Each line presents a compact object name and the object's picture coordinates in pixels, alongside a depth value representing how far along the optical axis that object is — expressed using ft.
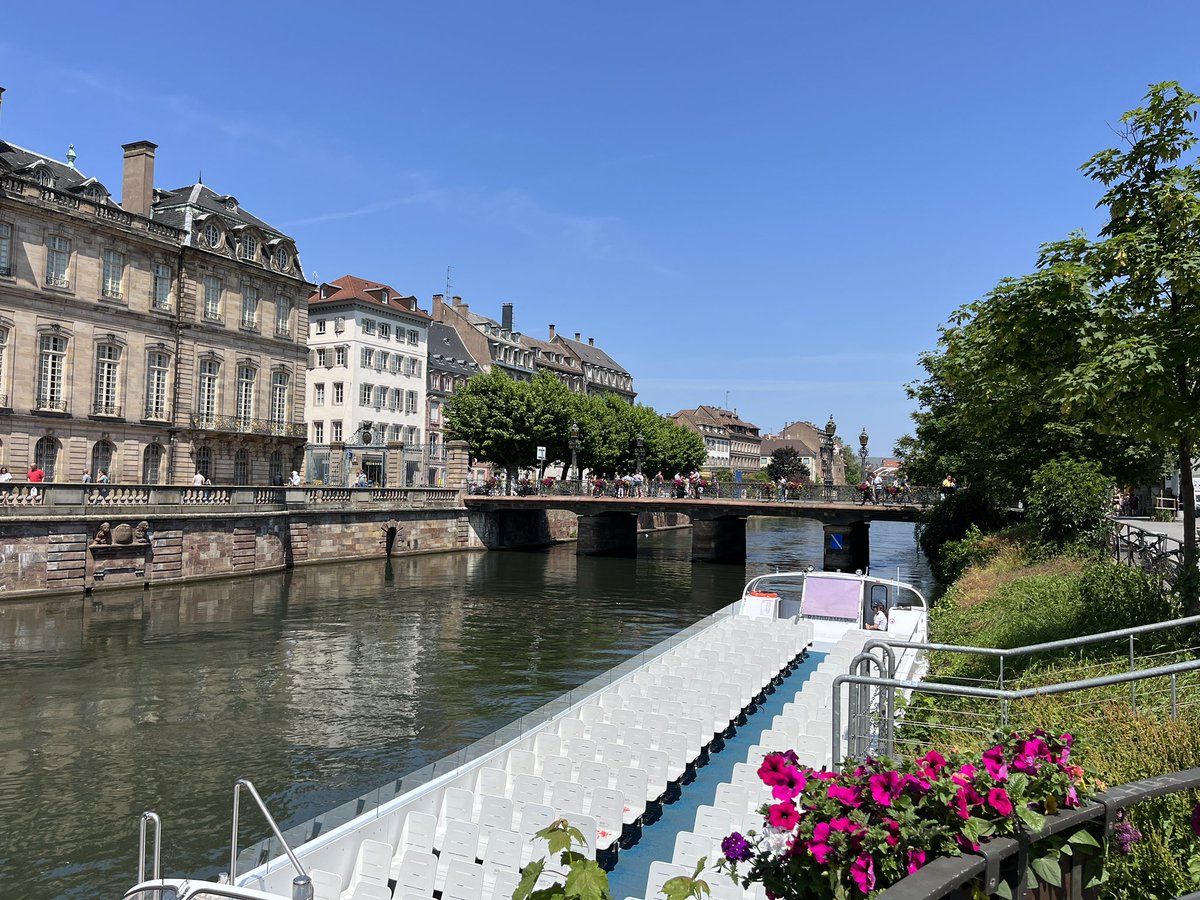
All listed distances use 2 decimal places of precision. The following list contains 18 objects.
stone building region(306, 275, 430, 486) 207.62
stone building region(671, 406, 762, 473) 474.08
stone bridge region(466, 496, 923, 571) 144.46
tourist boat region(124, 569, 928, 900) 22.86
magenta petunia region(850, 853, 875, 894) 10.94
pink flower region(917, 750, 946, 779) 12.23
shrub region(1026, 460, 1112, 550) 77.82
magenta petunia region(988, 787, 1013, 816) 11.33
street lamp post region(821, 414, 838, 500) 158.92
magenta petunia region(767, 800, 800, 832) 11.58
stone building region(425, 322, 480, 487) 239.91
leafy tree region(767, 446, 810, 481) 415.44
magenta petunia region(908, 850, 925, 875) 11.18
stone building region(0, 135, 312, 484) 119.03
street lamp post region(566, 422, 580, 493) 177.89
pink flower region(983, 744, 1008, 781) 12.13
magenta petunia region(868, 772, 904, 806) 11.65
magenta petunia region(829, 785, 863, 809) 11.78
